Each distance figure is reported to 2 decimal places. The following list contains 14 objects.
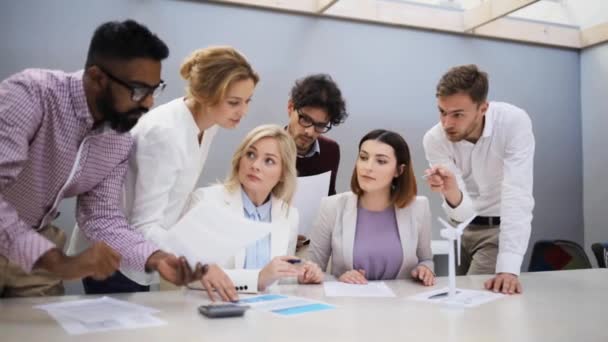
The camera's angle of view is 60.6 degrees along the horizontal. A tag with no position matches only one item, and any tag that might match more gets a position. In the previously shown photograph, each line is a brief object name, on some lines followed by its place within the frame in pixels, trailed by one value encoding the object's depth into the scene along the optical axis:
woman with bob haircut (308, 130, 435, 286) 2.29
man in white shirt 2.21
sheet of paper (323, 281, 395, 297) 1.77
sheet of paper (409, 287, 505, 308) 1.65
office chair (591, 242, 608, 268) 2.98
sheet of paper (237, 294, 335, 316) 1.47
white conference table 1.20
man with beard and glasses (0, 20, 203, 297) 1.26
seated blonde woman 2.18
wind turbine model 1.71
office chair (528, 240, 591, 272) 3.05
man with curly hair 2.55
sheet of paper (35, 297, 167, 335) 1.25
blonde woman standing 1.75
